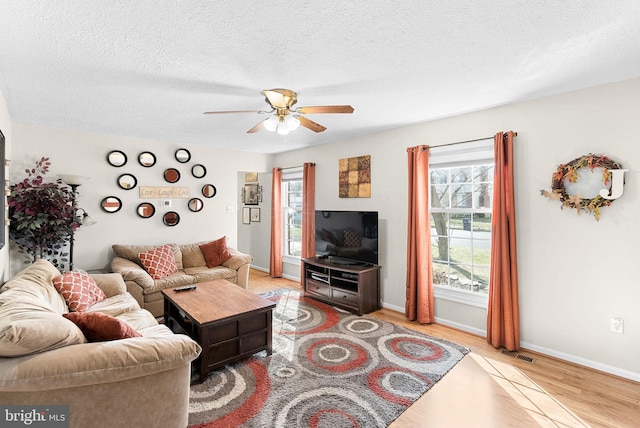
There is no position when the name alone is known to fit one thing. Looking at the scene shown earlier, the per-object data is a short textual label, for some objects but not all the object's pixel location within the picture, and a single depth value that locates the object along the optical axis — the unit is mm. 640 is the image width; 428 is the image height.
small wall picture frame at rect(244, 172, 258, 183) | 6695
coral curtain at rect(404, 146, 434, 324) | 3672
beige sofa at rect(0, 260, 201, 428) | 1416
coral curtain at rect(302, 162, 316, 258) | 5254
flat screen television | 4090
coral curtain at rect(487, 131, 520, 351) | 3008
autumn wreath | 2551
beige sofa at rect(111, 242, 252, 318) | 3717
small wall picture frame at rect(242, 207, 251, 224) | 6953
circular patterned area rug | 2061
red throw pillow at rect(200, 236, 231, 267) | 4766
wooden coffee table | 2535
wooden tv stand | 3947
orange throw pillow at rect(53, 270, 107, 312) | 2777
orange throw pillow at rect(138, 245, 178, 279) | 4109
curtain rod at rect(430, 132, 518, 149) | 3049
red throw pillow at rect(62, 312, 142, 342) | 1774
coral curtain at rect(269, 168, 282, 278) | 5914
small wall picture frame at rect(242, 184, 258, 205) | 6719
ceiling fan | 2590
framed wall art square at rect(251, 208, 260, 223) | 6684
